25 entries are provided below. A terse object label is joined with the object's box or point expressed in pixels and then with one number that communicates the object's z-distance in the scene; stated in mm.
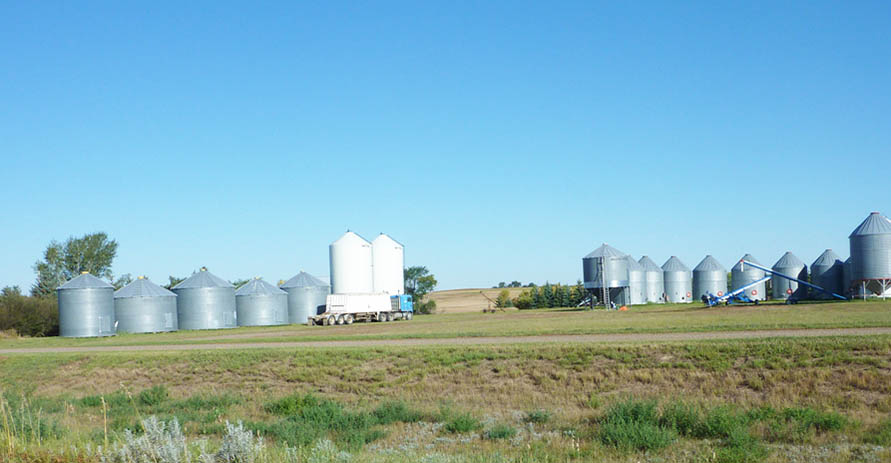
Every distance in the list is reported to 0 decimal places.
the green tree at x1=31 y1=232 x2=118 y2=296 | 104125
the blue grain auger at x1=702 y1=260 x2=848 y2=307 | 69562
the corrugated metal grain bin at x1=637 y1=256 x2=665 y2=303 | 96312
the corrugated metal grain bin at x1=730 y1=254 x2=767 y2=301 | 91512
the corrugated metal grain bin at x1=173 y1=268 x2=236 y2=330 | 66438
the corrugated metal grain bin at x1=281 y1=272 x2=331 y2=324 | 73000
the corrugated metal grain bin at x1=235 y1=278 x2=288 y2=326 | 69750
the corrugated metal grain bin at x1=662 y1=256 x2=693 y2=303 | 99438
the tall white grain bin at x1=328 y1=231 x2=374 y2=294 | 70312
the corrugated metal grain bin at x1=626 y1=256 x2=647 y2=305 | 89812
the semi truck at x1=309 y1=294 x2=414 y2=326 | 63531
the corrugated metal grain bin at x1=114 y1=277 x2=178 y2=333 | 62812
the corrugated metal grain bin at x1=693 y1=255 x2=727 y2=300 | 97812
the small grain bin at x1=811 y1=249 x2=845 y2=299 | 73875
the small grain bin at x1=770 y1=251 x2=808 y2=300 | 89875
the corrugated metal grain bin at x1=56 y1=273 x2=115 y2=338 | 60219
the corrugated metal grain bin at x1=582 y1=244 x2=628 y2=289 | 84625
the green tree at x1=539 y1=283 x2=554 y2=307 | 110469
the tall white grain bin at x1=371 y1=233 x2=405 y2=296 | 72938
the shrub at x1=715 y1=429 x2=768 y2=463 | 12858
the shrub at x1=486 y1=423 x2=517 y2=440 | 15781
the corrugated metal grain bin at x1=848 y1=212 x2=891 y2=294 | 65062
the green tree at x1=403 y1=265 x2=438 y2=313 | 125688
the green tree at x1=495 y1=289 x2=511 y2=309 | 110775
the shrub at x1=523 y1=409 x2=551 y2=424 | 17423
